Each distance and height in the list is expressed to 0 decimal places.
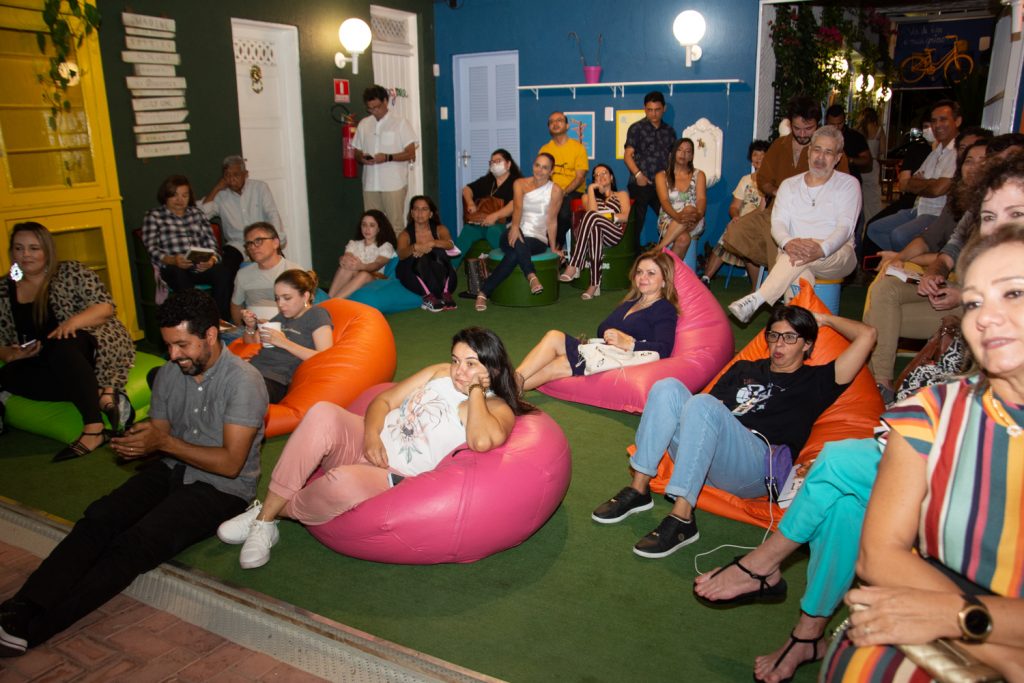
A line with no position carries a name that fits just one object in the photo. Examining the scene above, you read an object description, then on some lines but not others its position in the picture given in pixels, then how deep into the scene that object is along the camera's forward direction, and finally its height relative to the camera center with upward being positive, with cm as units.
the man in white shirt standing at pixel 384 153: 799 -4
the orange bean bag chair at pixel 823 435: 319 -113
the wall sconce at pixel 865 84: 986 +71
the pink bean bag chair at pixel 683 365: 439 -120
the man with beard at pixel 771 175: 605 -24
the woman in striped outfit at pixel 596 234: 731 -78
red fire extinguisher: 812 +18
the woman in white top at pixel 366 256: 675 -88
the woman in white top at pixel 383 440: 291 -105
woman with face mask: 777 -53
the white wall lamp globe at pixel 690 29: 773 +108
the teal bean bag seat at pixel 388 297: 668 -120
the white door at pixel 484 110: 930 +43
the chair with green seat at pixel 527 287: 695 -118
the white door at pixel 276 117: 728 +31
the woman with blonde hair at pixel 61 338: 405 -92
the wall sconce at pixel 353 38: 795 +108
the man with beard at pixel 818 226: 475 -48
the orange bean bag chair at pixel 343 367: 411 -113
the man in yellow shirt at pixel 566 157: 809 -11
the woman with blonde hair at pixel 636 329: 453 -102
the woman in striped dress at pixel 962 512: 154 -72
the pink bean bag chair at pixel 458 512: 281 -125
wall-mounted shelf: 786 +61
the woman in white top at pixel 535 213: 703 -58
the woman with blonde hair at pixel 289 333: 429 -96
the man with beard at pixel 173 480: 258 -118
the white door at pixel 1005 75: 523 +45
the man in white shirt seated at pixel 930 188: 558 -32
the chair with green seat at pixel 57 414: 418 -133
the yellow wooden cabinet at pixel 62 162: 533 -6
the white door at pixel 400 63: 876 +94
